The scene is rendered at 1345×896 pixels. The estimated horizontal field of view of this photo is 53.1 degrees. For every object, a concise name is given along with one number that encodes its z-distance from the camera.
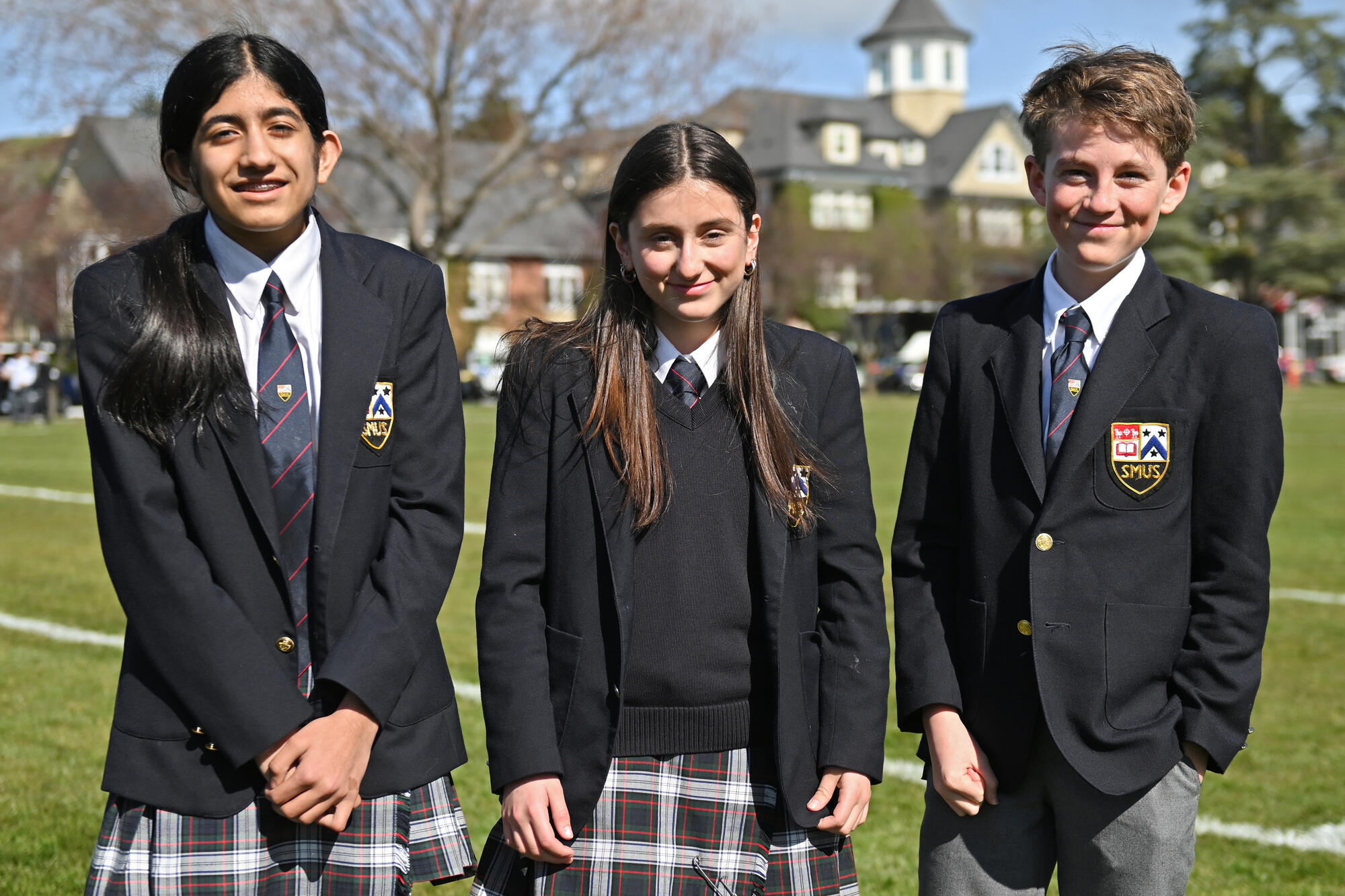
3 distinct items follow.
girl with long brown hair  2.51
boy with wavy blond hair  2.52
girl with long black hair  2.28
